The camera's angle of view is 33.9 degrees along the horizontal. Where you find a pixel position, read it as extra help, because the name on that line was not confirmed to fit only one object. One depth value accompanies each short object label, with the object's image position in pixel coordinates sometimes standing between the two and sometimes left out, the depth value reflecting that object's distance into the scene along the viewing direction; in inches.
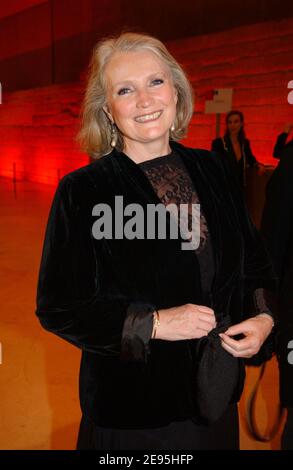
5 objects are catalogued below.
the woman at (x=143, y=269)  52.0
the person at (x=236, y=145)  252.7
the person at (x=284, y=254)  66.9
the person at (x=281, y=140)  271.0
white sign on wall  315.3
